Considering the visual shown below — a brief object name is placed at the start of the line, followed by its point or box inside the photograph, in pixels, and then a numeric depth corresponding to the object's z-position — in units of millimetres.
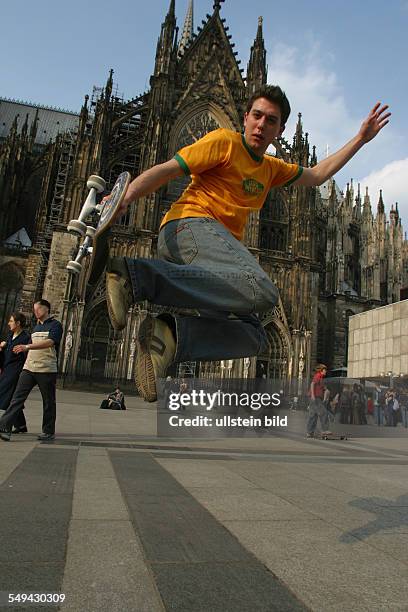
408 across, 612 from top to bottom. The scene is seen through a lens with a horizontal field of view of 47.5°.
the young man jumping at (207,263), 2070
